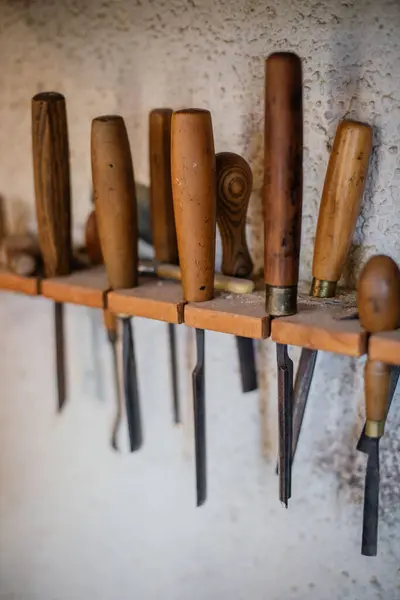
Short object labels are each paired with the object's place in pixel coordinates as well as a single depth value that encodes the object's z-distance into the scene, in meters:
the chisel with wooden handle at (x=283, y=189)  0.50
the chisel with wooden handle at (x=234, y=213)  0.59
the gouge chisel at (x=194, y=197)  0.55
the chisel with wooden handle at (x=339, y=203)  0.56
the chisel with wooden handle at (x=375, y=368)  0.53
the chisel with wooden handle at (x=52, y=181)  0.63
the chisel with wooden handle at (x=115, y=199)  0.59
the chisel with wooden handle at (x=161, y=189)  0.63
